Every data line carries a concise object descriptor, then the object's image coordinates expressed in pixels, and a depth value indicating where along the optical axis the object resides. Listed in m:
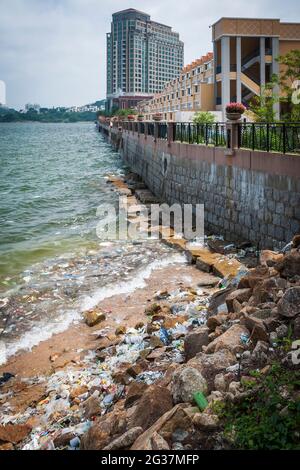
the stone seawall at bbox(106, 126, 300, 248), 10.80
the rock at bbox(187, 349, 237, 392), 5.16
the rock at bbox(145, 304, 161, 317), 9.29
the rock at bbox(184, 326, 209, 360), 6.39
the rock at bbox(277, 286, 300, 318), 5.73
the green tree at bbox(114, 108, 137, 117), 91.55
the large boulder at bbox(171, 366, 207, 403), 4.87
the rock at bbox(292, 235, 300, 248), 8.19
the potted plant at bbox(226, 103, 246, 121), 13.48
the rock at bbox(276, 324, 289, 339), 5.57
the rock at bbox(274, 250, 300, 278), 7.01
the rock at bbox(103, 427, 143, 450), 4.48
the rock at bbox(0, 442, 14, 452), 5.66
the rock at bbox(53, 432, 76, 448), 5.41
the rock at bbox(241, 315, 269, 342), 5.59
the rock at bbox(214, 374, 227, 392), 4.87
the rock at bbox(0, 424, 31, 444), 5.80
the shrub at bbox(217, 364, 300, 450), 3.97
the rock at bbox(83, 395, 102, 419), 5.89
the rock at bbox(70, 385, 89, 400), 6.60
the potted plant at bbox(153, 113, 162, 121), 24.91
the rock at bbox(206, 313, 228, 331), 6.82
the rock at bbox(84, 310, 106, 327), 9.25
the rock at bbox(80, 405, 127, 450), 4.80
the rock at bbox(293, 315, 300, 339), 5.49
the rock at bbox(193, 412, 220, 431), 4.29
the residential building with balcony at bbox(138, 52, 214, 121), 35.38
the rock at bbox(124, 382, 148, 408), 5.60
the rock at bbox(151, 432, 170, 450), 4.15
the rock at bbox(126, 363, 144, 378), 6.49
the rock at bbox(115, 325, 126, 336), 8.59
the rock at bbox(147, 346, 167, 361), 6.97
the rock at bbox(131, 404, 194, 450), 4.27
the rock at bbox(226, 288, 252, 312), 7.22
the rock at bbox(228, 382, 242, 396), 4.66
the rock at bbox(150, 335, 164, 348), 7.40
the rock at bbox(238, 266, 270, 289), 7.32
